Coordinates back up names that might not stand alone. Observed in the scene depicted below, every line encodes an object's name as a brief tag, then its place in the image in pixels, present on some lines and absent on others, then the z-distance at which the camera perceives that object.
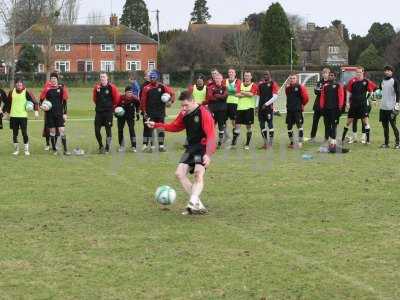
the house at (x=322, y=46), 109.06
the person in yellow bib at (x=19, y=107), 16.89
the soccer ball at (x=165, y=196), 9.66
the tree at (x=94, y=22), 101.75
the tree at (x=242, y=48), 85.44
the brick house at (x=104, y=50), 97.31
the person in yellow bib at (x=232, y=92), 17.97
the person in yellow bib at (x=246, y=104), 17.77
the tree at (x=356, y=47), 105.00
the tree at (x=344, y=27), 119.50
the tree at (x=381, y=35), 101.75
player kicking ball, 9.59
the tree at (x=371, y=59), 87.88
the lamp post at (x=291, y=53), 85.62
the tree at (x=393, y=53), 85.81
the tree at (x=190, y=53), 78.99
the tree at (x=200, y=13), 132.00
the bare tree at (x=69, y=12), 75.75
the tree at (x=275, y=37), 86.88
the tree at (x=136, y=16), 116.81
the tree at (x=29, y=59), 78.75
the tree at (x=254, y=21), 104.68
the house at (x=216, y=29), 98.43
